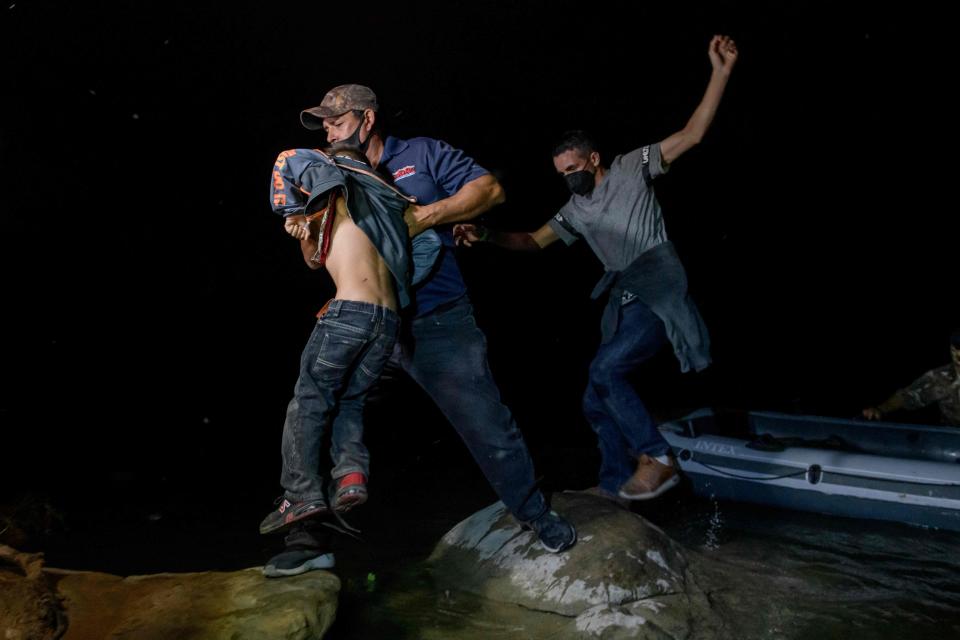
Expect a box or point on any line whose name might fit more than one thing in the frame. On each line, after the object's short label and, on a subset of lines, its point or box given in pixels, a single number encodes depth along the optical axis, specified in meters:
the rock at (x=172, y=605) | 2.61
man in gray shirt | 3.97
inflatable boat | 4.93
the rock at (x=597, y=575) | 3.02
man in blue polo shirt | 3.03
